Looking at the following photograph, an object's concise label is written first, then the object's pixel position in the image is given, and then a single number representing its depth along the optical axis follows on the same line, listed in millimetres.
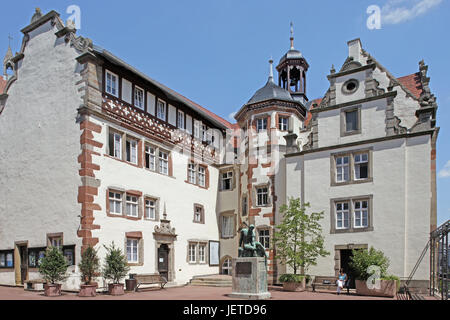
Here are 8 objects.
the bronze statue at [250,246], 15484
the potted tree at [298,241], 20734
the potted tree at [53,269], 16031
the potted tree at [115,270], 17000
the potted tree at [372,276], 17906
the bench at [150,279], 19391
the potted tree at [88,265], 16906
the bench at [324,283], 21297
